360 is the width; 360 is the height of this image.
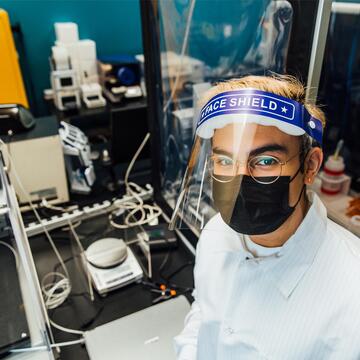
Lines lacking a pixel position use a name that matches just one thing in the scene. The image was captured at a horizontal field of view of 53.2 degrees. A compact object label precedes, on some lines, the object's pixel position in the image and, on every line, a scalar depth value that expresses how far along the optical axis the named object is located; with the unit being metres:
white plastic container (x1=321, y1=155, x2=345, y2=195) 1.27
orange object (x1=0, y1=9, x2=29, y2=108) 1.87
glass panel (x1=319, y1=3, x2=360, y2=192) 1.47
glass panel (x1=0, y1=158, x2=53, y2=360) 0.78
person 0.60
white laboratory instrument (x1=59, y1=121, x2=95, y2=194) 1.45
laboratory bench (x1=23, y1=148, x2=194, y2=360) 1.01
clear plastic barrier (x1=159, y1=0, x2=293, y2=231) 1.03
